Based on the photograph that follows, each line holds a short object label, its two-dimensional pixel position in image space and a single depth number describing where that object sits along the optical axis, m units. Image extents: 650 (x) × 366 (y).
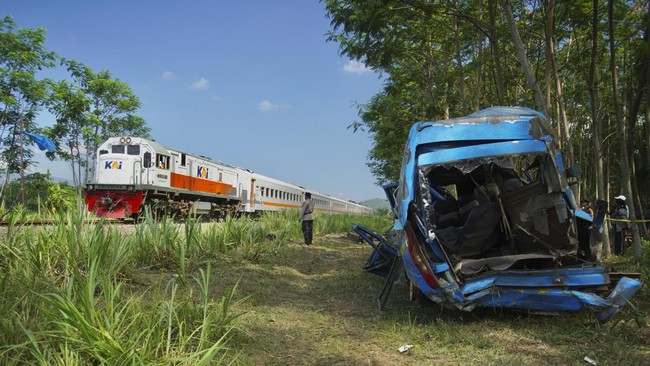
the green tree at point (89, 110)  21.98
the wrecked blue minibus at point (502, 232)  4.03
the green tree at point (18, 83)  17.38
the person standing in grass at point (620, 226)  10.75
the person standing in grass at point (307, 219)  11.36
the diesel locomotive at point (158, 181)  15.61
